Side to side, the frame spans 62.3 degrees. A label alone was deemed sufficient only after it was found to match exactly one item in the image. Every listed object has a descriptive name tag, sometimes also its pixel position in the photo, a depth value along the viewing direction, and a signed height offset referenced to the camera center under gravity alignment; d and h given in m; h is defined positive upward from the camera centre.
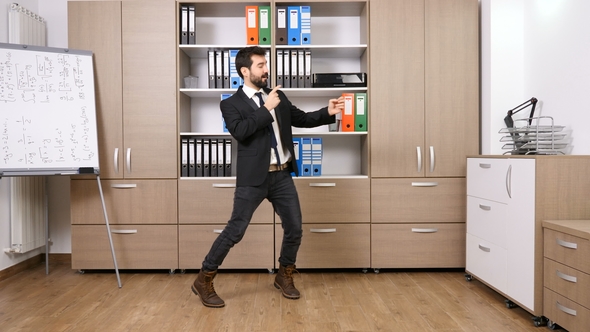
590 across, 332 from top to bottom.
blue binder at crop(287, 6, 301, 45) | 3.64 +1.00
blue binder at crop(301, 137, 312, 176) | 3.70 +0.02
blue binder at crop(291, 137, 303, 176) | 3.70 +0.05
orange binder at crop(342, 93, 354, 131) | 3.64 +0.33
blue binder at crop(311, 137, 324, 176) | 3.69 +0.02
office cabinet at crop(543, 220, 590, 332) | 2.18 -0.55
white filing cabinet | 2.53 -0.30
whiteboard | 3.22 +0.32
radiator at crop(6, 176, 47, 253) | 3.68 -0.42
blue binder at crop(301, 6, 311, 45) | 3.65 +1.00
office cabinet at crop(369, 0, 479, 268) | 3.66 +0.22
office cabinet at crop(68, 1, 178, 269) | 3.66 +0.28
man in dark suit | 2.89 -0.02
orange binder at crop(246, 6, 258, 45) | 3.63 +0.99
